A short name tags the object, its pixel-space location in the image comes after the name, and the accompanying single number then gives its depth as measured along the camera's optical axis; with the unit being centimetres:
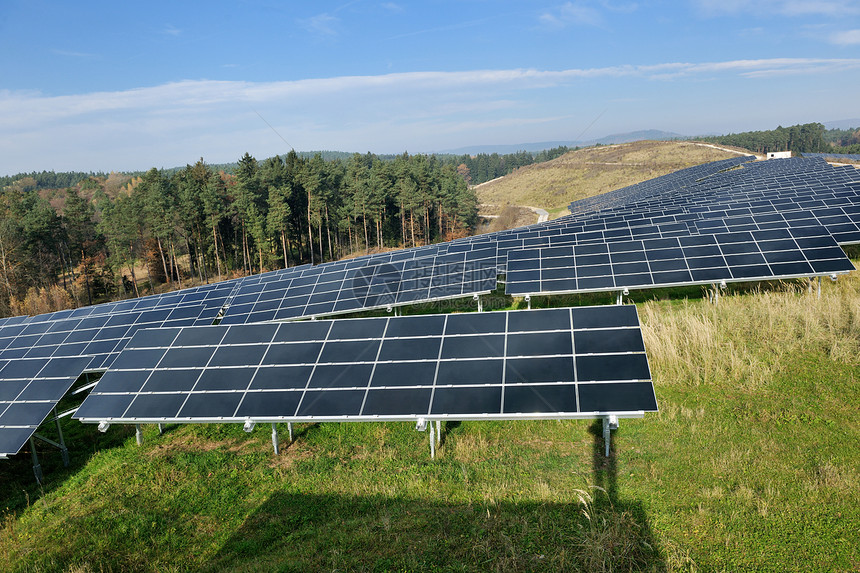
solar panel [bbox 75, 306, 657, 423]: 1049
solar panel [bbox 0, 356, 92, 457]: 1251
